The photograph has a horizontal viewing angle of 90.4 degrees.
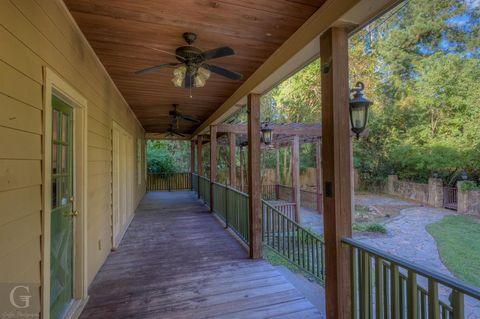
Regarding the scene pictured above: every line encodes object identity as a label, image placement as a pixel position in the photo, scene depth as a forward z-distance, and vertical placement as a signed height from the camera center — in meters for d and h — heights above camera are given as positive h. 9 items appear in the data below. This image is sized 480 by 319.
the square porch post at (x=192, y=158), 11.04 +0.18
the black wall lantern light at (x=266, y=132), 5.55 +0.67
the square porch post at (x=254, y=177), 3.50 -0.24
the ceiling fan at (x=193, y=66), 2.22 +0.95
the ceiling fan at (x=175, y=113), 5.31 +1.11
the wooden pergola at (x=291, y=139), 6.53 +0.69
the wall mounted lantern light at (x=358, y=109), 2.28 +0.49
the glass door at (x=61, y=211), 1.90 -0.41
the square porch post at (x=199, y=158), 8.88 +0.14
